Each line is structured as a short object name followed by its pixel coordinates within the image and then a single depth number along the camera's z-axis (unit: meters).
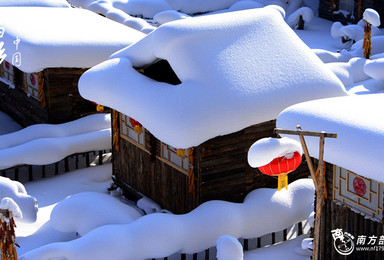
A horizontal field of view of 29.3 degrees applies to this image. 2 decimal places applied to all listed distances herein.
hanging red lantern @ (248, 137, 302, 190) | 10.56
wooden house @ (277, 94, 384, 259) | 11.34
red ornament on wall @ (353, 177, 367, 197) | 12.19
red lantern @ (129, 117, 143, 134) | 15.77
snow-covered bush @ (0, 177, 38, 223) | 14.78
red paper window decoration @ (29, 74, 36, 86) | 20.12
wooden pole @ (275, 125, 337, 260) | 10.12
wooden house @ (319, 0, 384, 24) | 32.41
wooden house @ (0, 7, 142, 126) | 18.89
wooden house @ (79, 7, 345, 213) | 13.97
